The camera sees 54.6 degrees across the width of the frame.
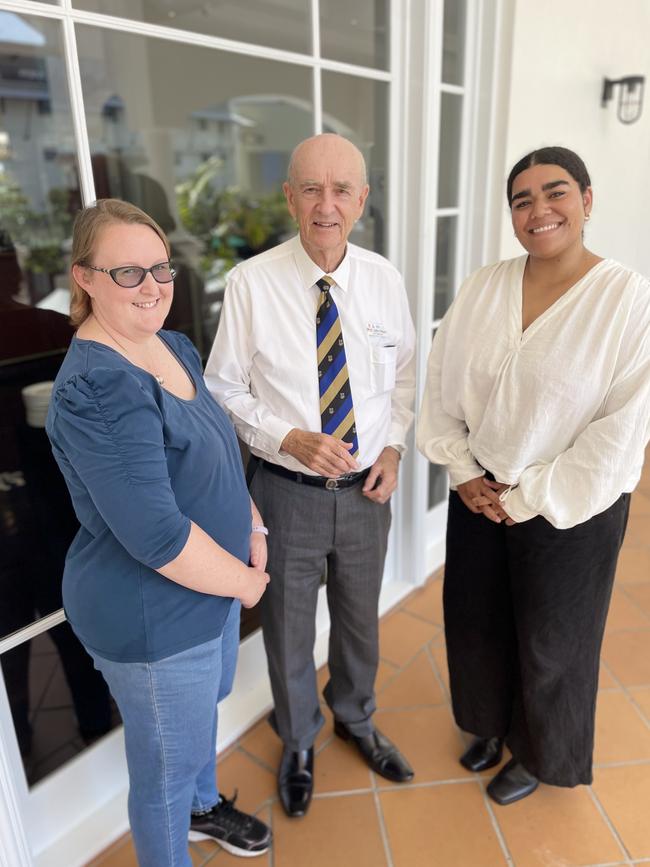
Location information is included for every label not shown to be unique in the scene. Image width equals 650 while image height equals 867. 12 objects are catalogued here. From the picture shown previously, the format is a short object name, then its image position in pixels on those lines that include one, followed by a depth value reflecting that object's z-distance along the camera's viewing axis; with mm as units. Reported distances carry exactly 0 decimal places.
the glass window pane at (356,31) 2211
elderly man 1614
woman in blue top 1063
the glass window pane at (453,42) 2490
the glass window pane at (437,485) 3172
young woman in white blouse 1449
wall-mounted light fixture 3422
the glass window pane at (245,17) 2135
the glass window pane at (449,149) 2604
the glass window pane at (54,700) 1731
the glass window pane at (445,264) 2779
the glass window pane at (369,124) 2371
